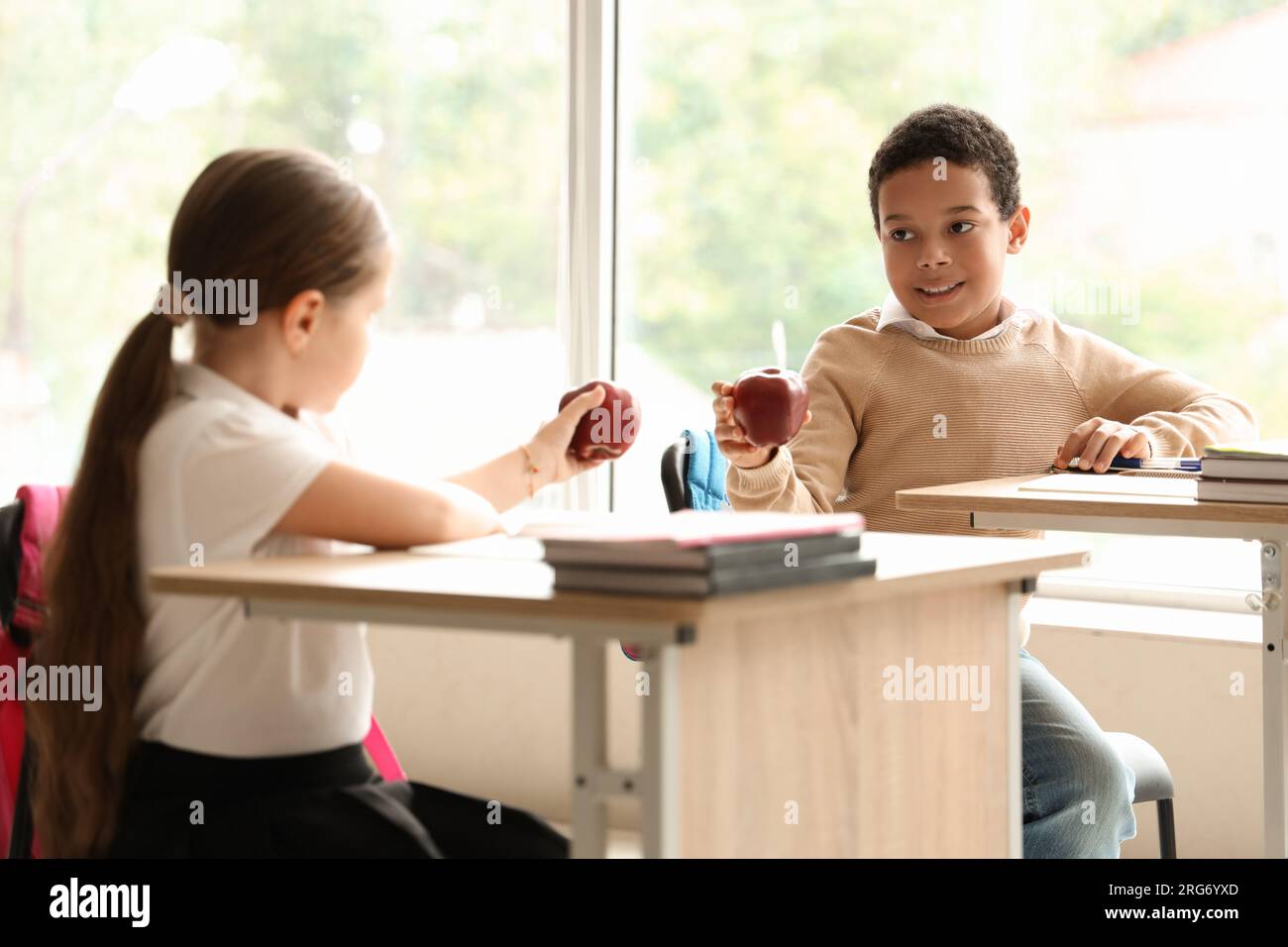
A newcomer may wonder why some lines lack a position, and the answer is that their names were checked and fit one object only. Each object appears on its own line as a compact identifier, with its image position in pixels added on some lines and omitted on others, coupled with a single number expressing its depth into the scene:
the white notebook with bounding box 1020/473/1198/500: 2.38
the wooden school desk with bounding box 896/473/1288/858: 2.25
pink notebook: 1.48
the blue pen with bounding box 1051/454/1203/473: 2.58
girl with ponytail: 1.76
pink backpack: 2.04
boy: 2.69
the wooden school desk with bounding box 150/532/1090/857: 1.53
